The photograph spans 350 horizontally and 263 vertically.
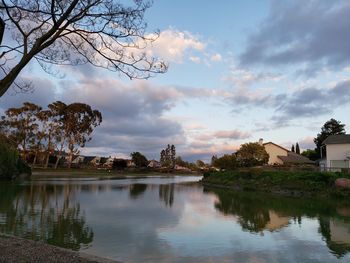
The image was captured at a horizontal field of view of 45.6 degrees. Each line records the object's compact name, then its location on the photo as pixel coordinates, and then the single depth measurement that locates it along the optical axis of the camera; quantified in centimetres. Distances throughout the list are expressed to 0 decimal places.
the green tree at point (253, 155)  6962
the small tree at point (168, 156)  14338
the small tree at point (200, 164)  15049
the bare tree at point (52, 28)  800
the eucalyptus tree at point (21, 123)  7219
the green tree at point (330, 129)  8376
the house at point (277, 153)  7956
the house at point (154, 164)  13662
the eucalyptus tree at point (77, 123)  7444
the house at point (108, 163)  12102
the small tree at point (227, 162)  7401
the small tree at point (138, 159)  12162
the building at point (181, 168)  13144
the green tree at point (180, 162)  15064
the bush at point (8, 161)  4266
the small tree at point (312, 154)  8764
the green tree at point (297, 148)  11337
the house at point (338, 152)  4778
